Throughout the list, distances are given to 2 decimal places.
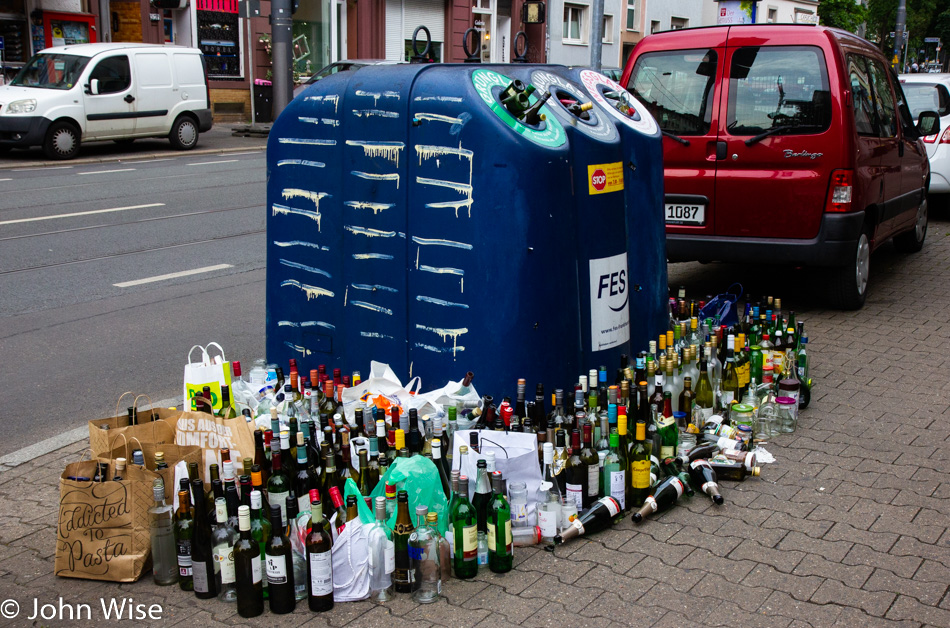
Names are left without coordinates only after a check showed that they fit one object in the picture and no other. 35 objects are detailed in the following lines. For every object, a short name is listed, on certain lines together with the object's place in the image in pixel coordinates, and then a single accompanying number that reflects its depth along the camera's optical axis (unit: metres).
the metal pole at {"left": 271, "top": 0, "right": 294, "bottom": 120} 20.23
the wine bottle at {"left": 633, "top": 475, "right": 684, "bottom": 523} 4.24
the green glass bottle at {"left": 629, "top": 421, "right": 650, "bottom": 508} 4.36
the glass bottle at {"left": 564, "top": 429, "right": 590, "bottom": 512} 4.18
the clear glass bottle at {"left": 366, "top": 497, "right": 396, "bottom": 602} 3.67
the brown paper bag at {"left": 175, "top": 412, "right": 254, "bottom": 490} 4.14
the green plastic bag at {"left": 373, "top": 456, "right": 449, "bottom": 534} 3.92
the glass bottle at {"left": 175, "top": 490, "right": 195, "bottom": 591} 3.66
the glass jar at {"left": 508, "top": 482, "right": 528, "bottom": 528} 4.07
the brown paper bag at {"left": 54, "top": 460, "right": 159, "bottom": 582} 3.74
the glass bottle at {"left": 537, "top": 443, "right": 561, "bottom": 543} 4.07
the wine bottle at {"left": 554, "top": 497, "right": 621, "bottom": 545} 4.05
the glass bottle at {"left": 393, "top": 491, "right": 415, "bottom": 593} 3.69
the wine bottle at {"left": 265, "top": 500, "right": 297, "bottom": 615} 3.50
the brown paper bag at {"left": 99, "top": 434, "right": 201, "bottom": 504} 3.92
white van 16.95
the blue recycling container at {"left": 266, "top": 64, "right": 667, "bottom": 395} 4.65
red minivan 7.16
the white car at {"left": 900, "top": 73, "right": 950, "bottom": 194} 12.06
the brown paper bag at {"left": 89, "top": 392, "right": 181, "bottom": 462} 4.09
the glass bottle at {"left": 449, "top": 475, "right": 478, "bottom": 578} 3.76
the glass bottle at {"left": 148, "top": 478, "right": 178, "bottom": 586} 3.72
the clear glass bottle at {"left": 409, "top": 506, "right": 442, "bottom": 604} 3.65
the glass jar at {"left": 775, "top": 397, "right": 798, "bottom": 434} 5.30
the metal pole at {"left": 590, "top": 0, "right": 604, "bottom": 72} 18.78
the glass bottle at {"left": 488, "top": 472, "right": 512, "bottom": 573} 3.79
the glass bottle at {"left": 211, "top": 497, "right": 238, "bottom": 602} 3.61
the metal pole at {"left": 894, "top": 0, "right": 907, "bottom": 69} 32.78
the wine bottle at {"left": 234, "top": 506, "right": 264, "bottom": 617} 3.50
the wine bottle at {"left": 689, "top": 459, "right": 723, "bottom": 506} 4.42
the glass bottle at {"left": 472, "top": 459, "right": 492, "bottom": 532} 3.91
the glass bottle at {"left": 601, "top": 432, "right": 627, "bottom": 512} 4.25
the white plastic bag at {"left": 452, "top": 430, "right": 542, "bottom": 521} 4.13
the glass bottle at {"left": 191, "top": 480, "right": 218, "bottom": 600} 3.63
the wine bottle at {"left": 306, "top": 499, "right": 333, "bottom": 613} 3.52
